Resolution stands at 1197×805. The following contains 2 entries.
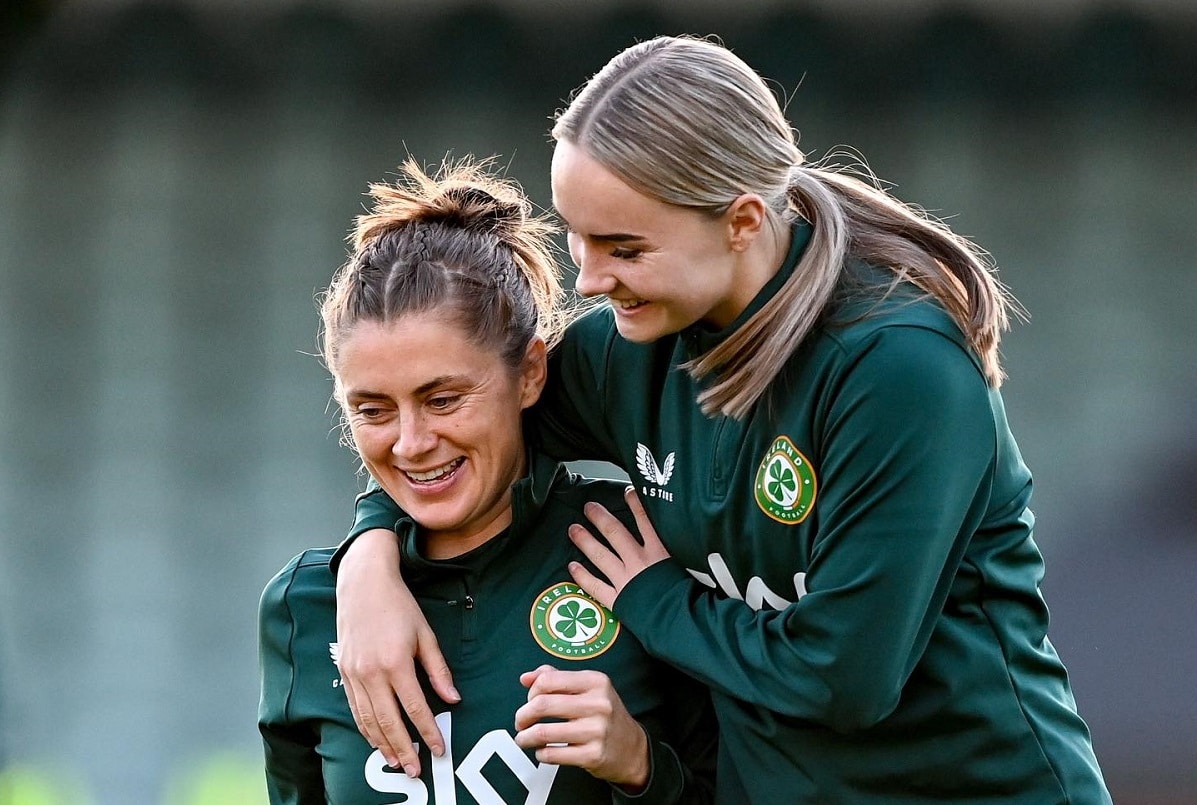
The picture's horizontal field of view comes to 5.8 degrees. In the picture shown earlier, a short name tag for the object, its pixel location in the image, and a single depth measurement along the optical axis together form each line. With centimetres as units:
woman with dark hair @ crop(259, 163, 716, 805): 929
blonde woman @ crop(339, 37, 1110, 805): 911
